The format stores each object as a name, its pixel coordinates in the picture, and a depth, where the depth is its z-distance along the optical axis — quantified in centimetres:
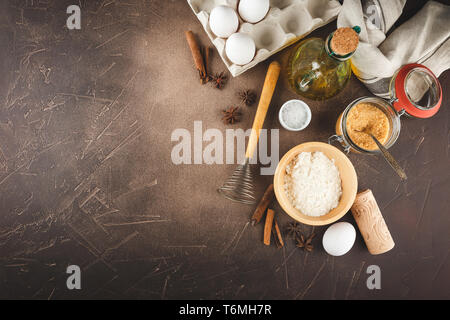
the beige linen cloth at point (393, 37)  83
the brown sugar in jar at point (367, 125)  84
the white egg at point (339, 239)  85
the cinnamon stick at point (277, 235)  90
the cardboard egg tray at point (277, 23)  84
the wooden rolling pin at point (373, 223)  87
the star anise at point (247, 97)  92
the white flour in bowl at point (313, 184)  84
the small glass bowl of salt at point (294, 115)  88
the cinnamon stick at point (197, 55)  91
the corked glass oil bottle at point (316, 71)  80
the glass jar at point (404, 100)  81
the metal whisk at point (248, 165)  89
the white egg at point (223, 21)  79
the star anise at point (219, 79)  92
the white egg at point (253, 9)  80
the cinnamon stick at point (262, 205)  90
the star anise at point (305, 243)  90
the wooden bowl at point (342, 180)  81
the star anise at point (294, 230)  91
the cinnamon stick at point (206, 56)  94
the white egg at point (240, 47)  79
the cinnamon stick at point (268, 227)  90
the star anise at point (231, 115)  91
